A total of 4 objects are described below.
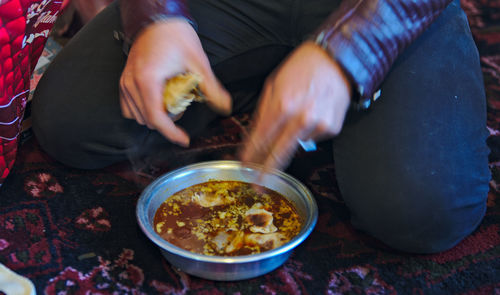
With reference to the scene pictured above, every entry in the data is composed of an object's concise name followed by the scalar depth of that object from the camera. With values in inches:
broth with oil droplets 35.7
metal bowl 32.4
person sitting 31.0
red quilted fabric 35.1
